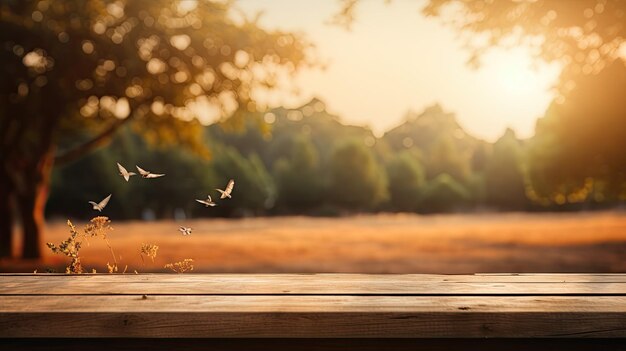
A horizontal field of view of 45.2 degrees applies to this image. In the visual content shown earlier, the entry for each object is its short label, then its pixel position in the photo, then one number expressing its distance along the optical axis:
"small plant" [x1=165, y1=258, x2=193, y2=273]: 4.83
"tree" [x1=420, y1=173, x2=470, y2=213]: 84.50
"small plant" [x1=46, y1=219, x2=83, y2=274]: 4.86
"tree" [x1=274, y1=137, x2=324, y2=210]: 78.19
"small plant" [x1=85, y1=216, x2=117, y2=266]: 4.96
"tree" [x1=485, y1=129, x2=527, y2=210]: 80.81
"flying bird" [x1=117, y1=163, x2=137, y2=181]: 4.74
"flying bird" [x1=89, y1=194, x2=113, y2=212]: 4.72
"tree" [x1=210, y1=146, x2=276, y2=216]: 76.69
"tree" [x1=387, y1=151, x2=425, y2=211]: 86.19
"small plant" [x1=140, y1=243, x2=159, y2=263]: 5.02
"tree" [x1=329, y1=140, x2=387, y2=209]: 76.12
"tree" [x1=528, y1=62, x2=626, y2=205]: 22.86
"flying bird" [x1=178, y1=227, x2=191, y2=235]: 4.92
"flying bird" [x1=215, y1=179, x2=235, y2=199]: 4.87
